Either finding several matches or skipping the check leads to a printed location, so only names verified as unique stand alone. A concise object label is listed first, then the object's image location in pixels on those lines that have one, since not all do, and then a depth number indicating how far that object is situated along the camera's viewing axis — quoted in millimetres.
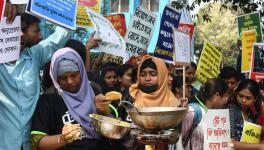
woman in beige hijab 3771
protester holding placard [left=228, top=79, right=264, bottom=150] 4719
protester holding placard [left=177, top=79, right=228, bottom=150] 3844
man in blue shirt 3449
